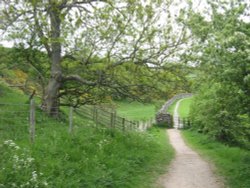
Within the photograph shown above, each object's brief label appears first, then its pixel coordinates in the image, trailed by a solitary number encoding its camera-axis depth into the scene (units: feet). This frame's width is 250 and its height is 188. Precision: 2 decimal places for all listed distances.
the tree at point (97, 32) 46.44
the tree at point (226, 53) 31.96
